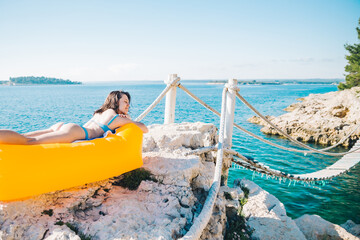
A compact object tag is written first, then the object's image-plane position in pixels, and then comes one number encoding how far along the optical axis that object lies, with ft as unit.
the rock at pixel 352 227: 18.33
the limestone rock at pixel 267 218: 13.23
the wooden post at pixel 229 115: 14.57
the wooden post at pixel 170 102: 16.65
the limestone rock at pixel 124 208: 6.80
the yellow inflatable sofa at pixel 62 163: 6.81
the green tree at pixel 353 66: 86.64
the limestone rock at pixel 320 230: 16.62
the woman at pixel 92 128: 7.49
